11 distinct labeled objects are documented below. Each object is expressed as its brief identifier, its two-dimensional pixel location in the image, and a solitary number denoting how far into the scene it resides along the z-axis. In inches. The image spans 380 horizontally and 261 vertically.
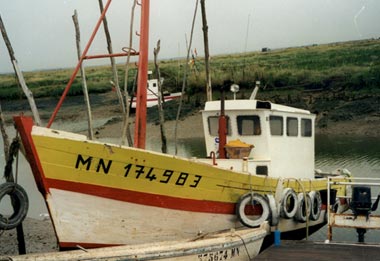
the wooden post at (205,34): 756.0
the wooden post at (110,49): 655.1
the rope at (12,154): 400.5
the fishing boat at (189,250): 367.9
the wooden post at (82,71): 668.7
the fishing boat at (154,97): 1931.6
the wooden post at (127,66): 401.7
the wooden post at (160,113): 860.6
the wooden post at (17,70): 534.6
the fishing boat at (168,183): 382.0
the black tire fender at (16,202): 386.7
